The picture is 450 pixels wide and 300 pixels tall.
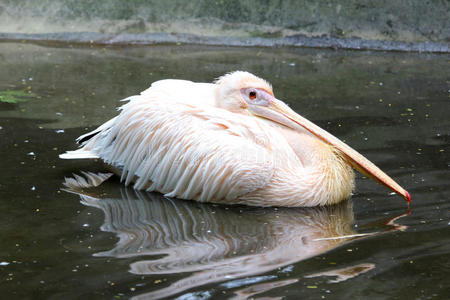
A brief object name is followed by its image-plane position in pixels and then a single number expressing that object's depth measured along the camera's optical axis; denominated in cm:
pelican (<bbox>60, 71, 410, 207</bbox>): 866
